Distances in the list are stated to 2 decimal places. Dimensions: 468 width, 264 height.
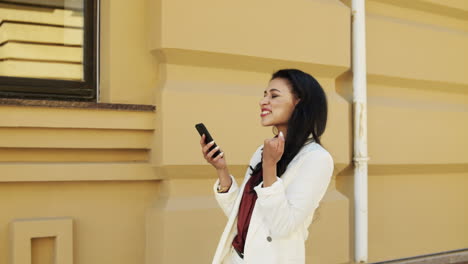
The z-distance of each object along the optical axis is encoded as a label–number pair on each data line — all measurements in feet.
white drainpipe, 12.76
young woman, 6.29
